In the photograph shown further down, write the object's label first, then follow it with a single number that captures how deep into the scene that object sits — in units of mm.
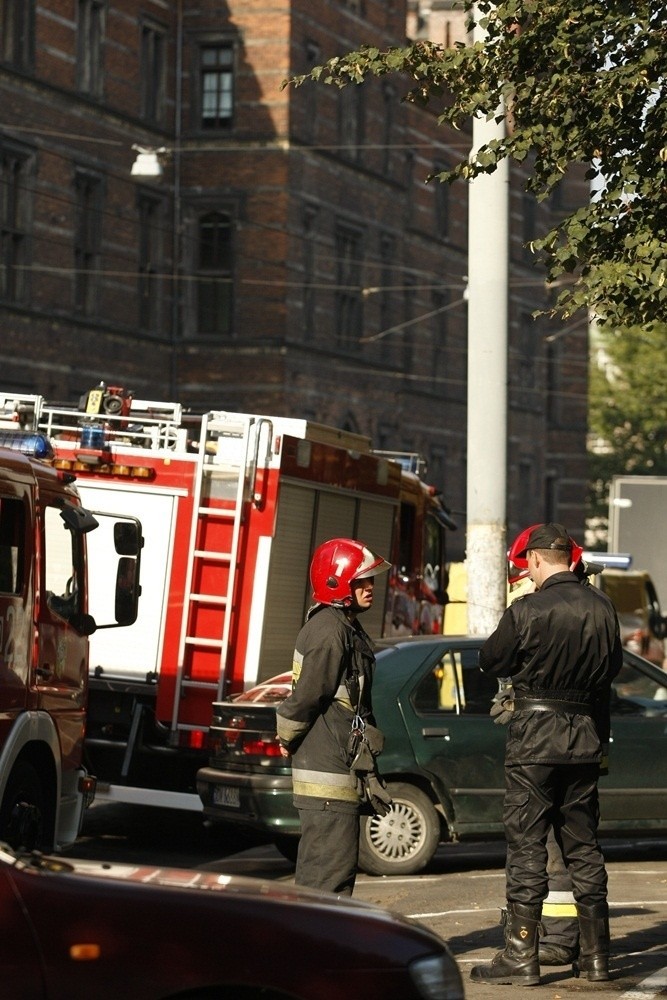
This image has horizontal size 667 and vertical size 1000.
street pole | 18438
